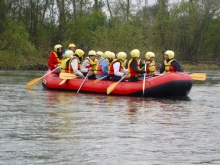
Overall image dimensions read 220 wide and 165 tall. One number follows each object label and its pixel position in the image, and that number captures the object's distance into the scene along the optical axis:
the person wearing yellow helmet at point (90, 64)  18.53
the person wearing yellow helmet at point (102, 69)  17.62
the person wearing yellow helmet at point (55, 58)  19.98
